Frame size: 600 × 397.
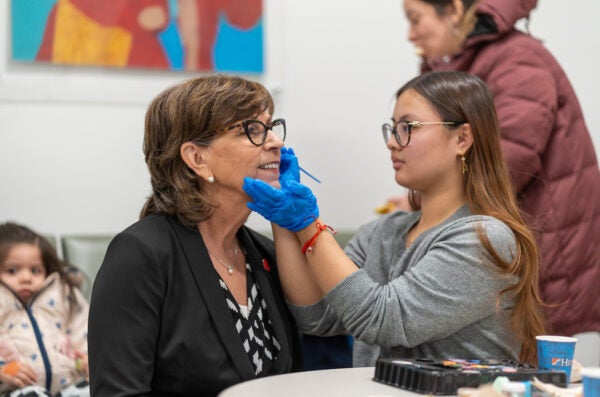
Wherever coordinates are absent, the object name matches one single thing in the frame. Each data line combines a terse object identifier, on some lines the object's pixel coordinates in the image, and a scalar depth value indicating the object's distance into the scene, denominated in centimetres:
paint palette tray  137
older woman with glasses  163
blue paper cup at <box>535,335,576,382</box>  151
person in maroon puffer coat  240
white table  141
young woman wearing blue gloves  180
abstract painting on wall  307
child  251
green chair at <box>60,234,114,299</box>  288
